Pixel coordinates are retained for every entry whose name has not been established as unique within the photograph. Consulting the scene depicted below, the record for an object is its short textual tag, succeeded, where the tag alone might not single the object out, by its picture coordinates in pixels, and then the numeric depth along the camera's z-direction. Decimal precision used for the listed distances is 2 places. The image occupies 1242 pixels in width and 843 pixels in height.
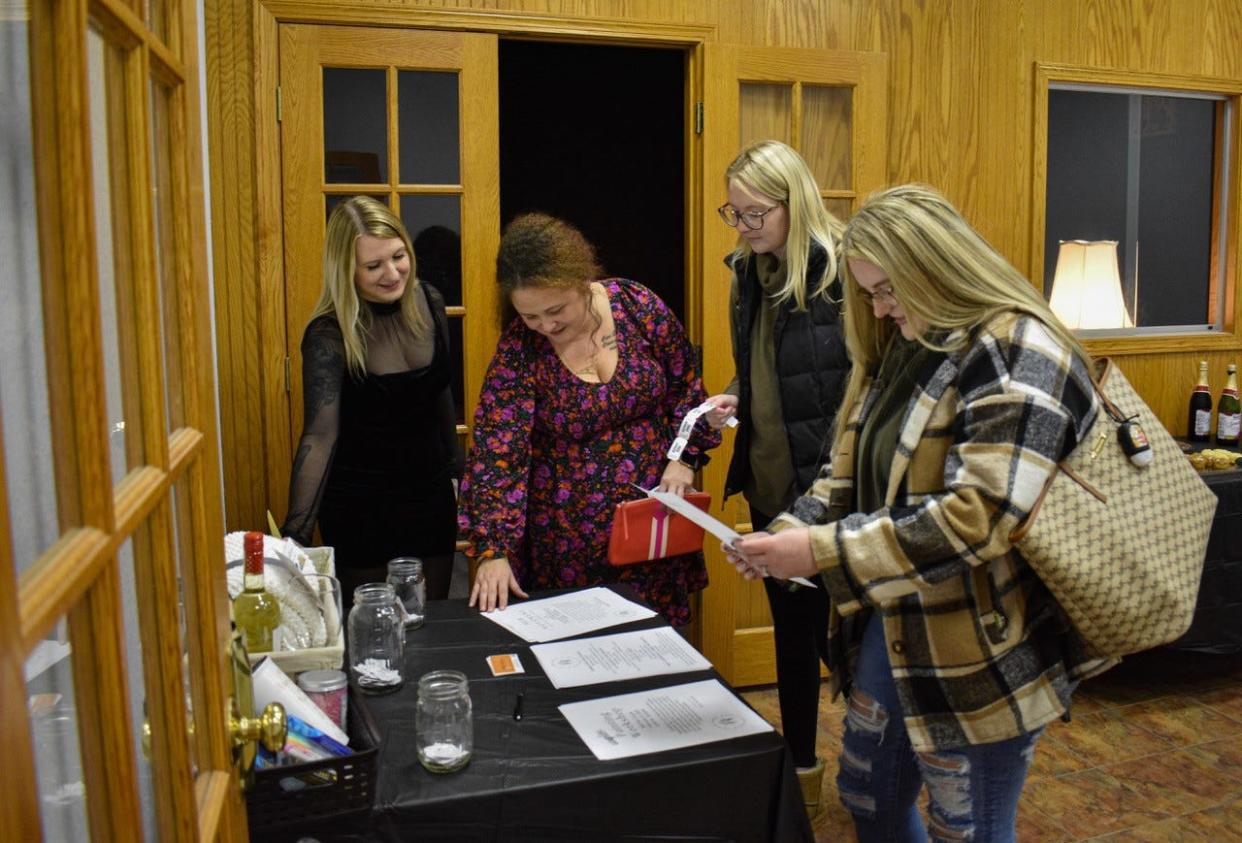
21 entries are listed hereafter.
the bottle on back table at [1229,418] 4.12
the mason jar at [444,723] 1.49
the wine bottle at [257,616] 1.64
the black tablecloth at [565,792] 1.40
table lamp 4.07
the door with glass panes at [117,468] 0.57
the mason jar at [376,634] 1.79
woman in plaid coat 1.49
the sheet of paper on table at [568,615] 2.01
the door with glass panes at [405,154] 3.12
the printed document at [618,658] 1.79
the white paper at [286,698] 1.37
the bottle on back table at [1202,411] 4.23
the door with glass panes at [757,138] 3.51
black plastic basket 1.28
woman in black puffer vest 2.42
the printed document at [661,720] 1.54
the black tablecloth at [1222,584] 3.52
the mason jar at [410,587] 2.02
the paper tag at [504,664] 1.81
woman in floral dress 2.32
